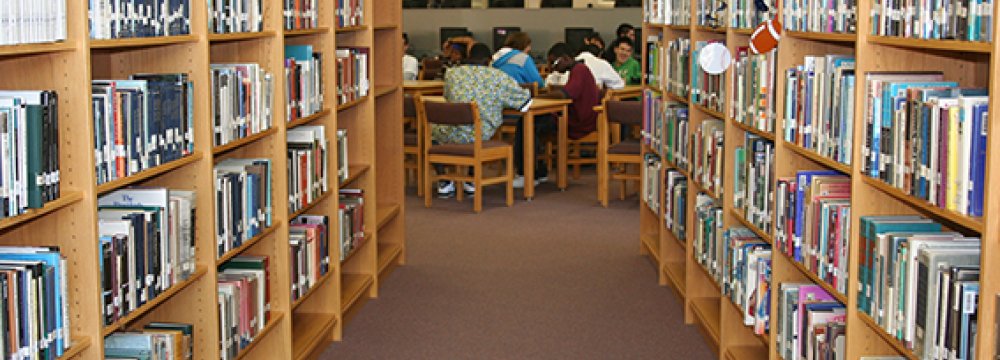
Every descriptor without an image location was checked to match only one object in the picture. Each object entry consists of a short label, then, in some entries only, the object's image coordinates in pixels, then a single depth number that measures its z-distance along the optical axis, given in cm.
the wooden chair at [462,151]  849
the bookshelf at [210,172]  293
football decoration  404
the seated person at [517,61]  1032
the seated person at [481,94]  885
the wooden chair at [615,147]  879
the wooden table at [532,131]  920
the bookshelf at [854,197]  248
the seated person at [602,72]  1058
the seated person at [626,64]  1128
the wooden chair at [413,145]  938
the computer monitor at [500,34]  1614
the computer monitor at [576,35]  1585
